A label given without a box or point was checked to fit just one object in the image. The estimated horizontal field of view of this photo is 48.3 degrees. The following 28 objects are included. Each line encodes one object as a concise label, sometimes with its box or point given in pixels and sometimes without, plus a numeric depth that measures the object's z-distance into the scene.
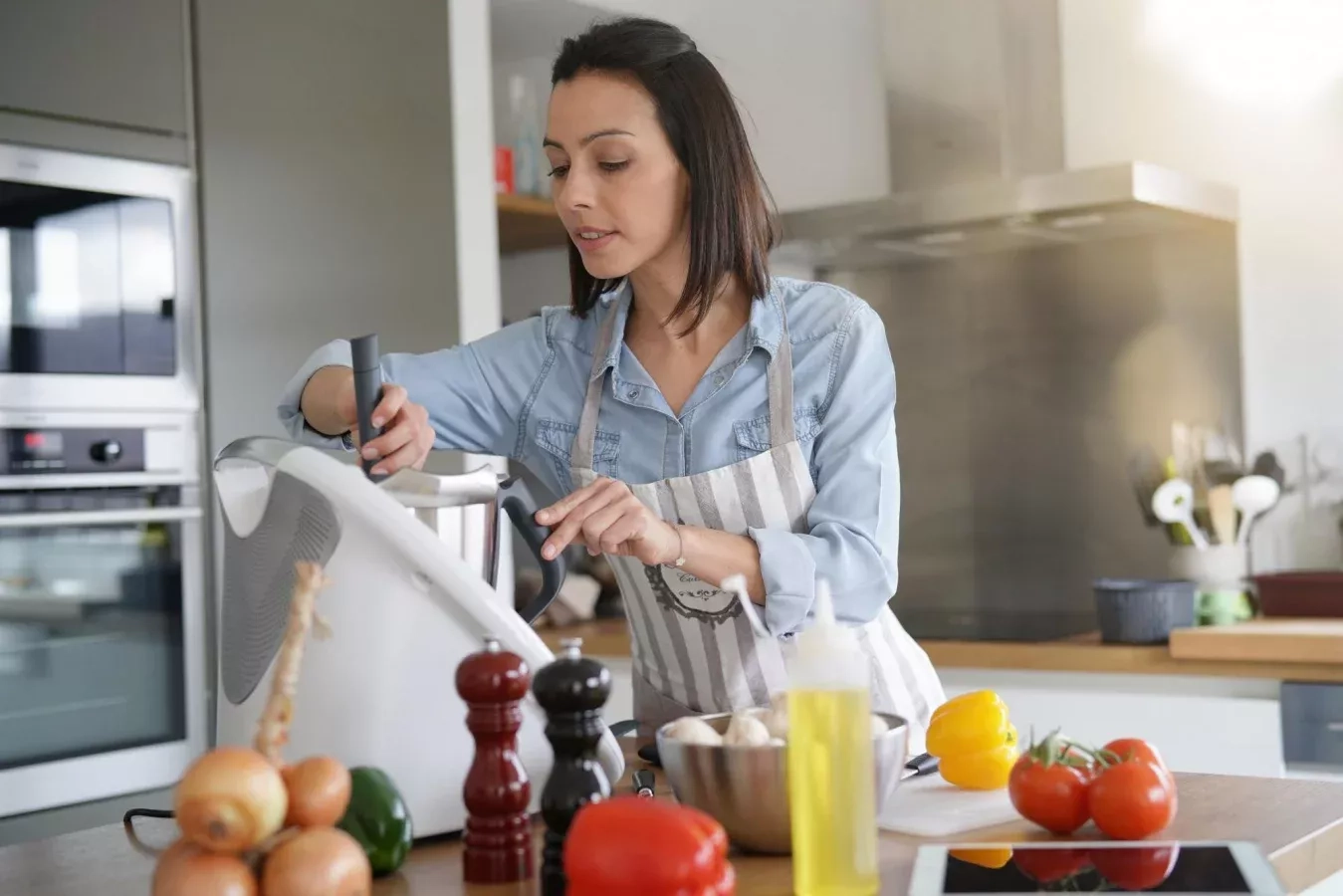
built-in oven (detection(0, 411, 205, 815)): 2.24
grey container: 2.57
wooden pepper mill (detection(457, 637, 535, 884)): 0.94
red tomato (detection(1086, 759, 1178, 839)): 1.00
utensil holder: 2.82
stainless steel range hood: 2.90
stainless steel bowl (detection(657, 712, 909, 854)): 0.96
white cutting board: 1.07
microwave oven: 2.27
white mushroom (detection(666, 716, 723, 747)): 0.99
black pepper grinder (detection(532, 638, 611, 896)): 0.89
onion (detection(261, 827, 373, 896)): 0.80
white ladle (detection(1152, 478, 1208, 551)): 2.90
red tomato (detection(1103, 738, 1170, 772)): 1.05
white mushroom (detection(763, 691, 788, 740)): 0.99
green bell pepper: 0.96
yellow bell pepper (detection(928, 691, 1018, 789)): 1.18
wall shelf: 3.20
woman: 1.48
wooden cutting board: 2.32
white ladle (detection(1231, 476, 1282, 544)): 2.81
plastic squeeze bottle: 0.86
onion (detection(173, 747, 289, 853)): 0.80
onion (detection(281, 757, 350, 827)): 0.84
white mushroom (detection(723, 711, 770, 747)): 0.97
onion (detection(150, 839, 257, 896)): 0.79
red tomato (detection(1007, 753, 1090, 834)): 1.03
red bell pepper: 0.75
